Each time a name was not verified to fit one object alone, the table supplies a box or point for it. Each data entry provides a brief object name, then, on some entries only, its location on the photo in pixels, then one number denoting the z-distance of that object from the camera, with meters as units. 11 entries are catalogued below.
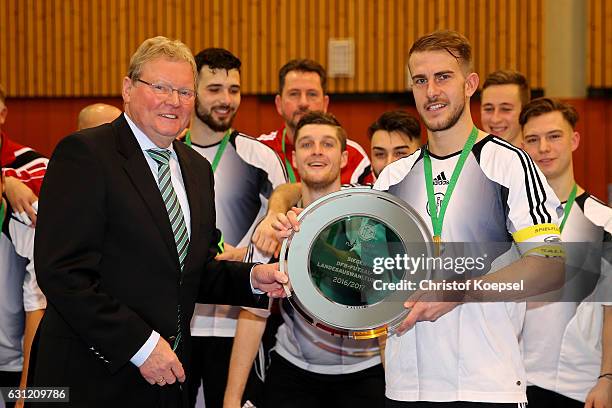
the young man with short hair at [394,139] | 4.54
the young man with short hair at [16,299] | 4.12
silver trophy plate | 2.87
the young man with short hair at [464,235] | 2.78
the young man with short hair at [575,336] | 3.85
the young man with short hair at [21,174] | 4.05
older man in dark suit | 2.55
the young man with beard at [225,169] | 4.39
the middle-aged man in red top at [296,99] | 5.06
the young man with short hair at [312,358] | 3.78
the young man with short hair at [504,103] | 4.91
